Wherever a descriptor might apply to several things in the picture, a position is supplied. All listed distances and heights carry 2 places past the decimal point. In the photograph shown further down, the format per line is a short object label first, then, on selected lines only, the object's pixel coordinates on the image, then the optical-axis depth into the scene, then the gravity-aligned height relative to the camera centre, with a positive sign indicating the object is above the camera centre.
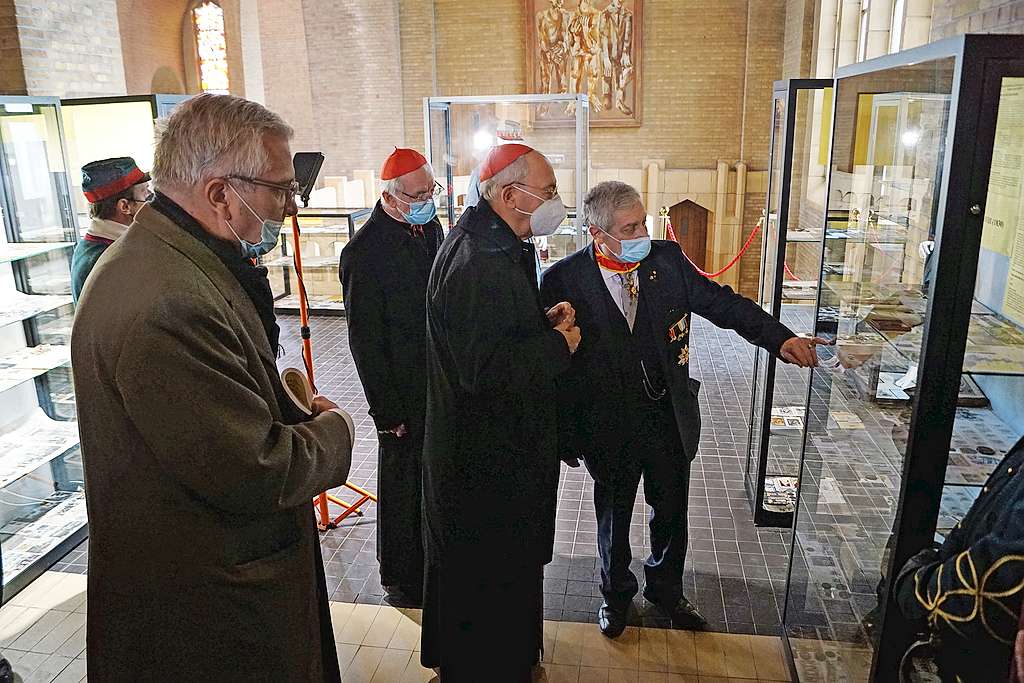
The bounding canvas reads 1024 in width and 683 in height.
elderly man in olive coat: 1.48 -0.55
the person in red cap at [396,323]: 3.19 -0.70
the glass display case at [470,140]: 5.17 +0.11
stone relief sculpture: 11.98 +1.57
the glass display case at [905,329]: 1.67 -0.48
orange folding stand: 3.81 -1.95
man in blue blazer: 2.93 -0.74
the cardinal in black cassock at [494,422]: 2.29 -0.83
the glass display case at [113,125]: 5.03 +0.24
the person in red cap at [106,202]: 3.27 -0.19
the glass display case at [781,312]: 3.57 -0.82
